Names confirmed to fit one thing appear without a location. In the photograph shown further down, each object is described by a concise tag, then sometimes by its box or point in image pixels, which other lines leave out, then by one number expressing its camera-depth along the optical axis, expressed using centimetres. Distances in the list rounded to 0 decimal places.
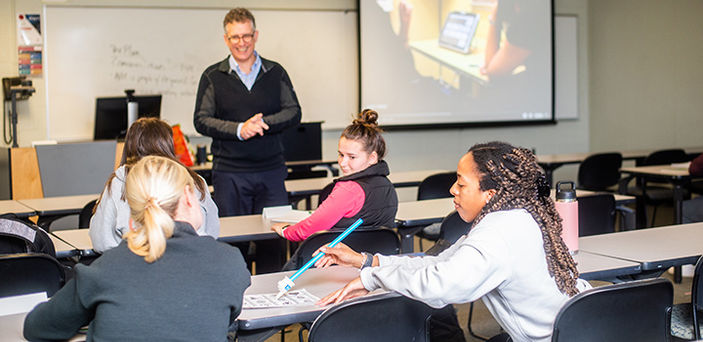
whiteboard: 670
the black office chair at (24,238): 252
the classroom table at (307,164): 630
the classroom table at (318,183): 464
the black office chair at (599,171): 637
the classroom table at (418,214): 340
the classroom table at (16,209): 372
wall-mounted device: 608
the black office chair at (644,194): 564
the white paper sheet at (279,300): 195
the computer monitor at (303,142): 645
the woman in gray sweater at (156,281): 142
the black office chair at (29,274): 223
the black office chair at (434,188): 454
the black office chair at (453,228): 313
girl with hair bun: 291
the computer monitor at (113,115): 582
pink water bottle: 233
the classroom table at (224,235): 279
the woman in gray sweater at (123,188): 271
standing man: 372
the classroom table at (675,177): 502
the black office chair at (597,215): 369
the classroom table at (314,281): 184
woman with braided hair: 169
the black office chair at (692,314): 225
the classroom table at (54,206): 386
